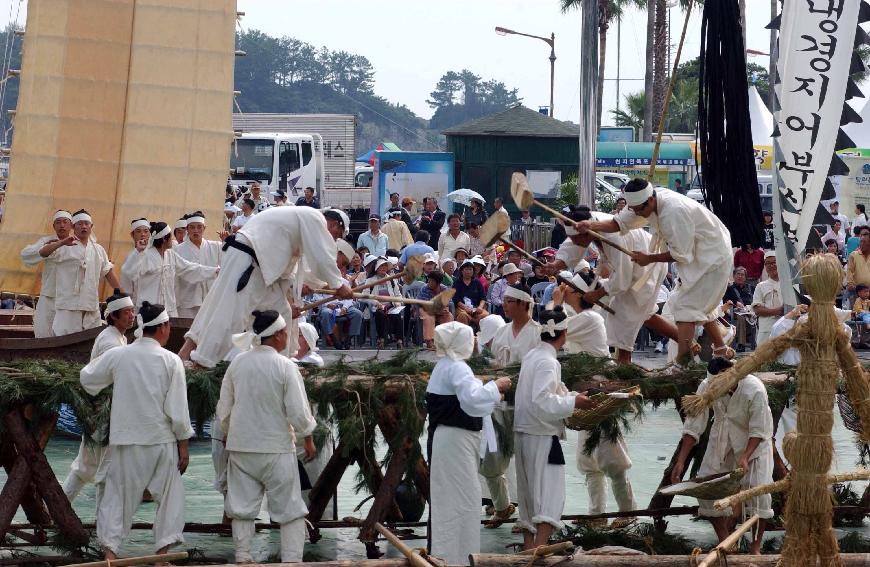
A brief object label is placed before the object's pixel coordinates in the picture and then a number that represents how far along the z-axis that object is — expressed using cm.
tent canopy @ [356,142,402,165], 4251
